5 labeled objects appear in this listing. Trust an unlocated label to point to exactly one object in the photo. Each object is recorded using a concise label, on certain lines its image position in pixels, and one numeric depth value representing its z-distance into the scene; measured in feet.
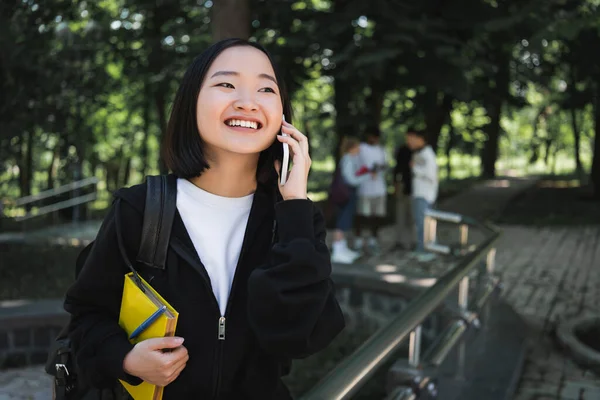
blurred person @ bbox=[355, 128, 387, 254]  27.81
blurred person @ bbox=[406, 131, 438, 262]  27.22
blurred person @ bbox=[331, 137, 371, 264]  27.32
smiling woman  4.28
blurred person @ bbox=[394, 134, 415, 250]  31.12
